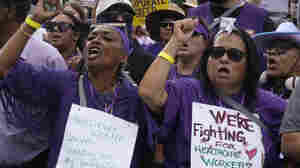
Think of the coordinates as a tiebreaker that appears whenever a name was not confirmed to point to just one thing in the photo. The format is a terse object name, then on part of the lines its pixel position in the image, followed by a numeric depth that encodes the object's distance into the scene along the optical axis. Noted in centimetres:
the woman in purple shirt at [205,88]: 771
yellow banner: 1249
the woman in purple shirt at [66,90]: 770
